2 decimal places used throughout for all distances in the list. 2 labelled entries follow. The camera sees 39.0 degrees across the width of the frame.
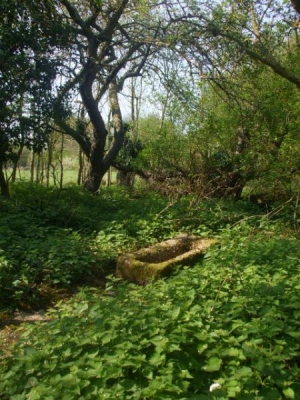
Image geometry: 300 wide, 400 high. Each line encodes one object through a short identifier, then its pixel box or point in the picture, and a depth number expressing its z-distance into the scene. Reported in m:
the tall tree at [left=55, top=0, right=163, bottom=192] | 9.58
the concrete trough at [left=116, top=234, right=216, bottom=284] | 5.61
